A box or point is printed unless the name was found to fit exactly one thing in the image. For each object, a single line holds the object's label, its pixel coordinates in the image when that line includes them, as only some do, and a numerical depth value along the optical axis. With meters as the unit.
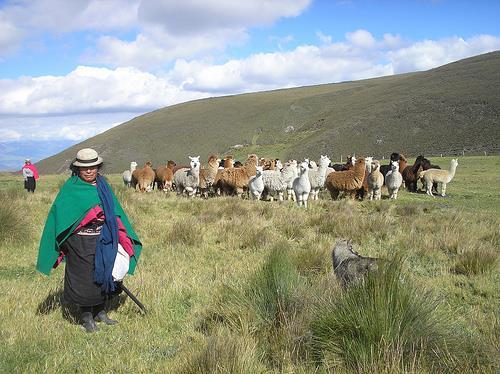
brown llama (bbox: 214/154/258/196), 16.52
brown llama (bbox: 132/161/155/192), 18.14
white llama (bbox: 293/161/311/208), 13.86
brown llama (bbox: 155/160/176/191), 19.30
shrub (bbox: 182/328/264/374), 3.16
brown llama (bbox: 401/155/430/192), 19.55
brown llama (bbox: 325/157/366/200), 15.26
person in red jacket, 17.47
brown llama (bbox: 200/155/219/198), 17.25
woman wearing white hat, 4.43
